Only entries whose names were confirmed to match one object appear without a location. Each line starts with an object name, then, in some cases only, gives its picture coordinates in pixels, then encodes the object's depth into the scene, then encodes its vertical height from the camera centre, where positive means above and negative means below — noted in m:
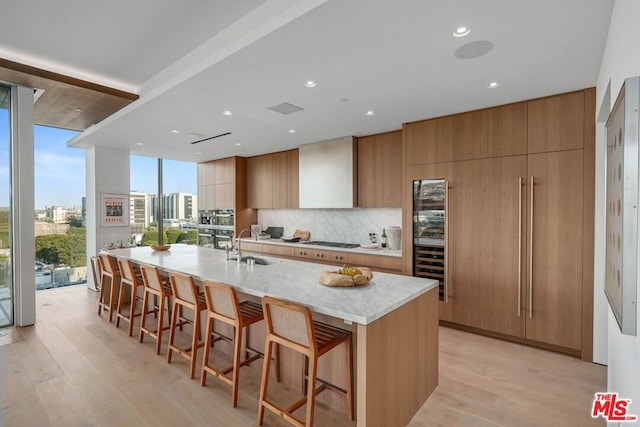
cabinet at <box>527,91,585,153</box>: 2.90 +0.83
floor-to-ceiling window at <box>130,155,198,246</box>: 6.39 +0.21
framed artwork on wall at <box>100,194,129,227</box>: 5.46 +0.03
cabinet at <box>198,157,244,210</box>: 6.45 +0.61
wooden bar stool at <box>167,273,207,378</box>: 2.62 -0.81
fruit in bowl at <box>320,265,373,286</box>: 2.23 -0.49
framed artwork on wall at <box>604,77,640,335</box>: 1.12 +0.01
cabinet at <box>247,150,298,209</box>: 5.78 +0.58
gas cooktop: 4.99 -0.57
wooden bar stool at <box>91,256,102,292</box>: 5.02 -0.95
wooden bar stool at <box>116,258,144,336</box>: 3.50 -0.82
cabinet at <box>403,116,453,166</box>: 3.64 +0.83
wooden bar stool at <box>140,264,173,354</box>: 3.05 -0.82
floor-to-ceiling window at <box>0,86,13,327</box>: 3.66 -0.01
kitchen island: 1.69 -0.70
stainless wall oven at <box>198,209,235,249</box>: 6.55 -0.36
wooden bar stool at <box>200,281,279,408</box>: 2.23 -0.80
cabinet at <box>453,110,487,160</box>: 3.41 +0.83
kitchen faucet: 3.40 -0.49
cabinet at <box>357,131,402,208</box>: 4.45 +0.58
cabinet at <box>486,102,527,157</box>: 3.18 +0.83
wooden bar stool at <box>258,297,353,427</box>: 1.77 -0.80
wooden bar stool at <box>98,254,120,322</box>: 3.96 -0.96
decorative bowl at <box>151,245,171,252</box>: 4.36 -0.52
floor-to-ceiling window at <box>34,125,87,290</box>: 5.12 +0.01
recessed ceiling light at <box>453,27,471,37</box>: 1.91 +1.11
